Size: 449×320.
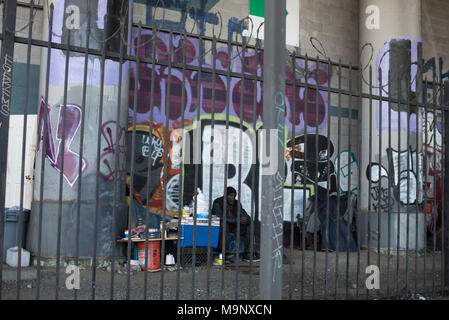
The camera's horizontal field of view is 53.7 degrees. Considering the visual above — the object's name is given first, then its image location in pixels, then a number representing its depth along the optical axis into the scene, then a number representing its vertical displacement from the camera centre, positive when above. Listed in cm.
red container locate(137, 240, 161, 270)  675 -108
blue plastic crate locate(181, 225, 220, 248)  720 -84
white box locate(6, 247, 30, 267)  648 -114
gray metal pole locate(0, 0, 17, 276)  348 +67
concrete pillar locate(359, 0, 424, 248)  989 +206
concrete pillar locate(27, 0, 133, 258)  664 +58
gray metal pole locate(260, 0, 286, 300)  309 +29
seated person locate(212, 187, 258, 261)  782 -68
